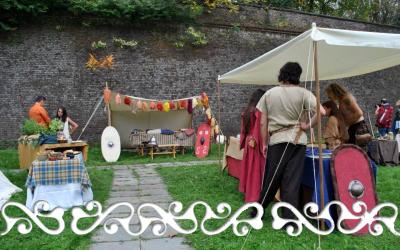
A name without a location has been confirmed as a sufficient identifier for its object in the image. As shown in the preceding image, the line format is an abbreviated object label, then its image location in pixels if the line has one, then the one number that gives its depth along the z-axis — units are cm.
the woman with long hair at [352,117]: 606
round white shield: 1115
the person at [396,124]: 1210
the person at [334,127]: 610
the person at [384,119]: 1270
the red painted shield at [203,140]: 1188
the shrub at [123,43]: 1373
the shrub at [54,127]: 756
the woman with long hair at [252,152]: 567
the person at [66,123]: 810
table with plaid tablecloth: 589
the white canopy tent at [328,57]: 436
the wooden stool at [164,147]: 1170
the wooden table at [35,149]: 714
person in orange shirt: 883
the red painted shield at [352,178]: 469
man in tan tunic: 471
